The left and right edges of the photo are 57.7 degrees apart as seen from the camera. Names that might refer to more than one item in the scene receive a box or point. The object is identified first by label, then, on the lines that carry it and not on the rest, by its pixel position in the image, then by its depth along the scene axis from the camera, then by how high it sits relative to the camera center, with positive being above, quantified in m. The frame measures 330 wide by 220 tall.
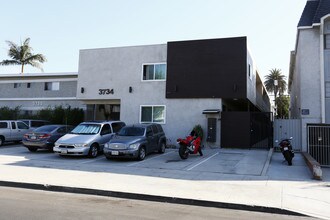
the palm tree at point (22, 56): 40.33 +8.52
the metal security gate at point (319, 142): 14.73 -0.80
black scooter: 12.98 -1.13
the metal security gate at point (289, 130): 17.69 -0.30
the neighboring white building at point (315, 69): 16.48 +3.21
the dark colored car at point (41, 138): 16.16 -1.04
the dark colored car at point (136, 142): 13.25 -0.97
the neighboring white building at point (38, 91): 26.31 +2.61
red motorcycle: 14.22 -1.12
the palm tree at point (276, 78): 54.59 +8.04
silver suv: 14.06 -0.92
